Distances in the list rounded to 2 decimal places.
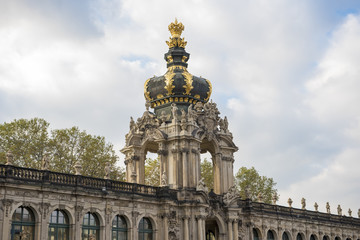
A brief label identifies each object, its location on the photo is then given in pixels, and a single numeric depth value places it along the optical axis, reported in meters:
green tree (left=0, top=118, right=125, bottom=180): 53.56
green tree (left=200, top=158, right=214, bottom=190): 70.25
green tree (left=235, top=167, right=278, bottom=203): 73.88
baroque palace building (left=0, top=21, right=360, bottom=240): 34.50
